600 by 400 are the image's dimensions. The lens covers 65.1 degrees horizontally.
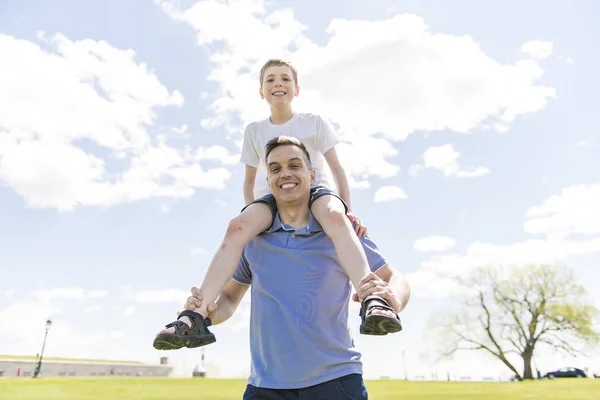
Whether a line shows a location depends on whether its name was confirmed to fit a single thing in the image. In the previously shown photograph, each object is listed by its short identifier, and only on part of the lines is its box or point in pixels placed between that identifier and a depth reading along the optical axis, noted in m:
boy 2.52
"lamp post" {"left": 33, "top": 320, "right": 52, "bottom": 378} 31.55
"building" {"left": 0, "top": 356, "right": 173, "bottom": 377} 36.06
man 2.40
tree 33.38
